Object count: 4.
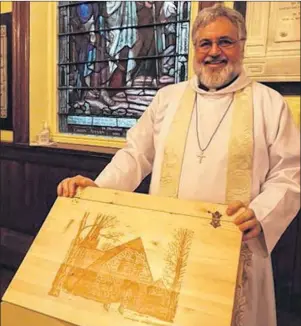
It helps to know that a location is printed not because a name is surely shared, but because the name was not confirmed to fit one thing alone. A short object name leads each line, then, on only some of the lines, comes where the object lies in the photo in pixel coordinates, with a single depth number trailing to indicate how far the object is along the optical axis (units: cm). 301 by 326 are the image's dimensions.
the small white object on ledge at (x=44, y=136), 166
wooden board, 97
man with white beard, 113
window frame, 164
